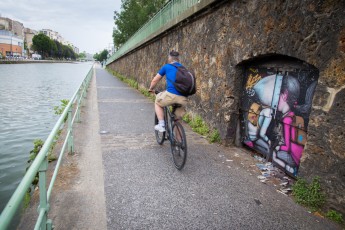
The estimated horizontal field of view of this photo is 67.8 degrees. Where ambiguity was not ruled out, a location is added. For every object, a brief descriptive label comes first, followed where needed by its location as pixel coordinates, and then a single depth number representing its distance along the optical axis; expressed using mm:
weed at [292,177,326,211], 3314
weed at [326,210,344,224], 3074
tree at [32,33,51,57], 100338
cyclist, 4512
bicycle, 4219
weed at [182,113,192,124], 7630
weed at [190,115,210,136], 6418
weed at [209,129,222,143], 5822
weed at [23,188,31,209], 3615
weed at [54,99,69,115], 10469
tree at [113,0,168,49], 37781
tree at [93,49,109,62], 131875
